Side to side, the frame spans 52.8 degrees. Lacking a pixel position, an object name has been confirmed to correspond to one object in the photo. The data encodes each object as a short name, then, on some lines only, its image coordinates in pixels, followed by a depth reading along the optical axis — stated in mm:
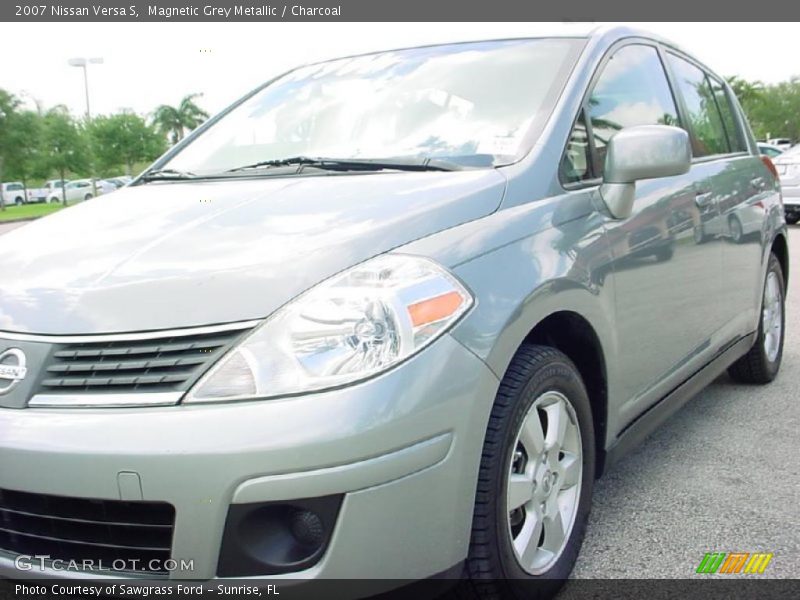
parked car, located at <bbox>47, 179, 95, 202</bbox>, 46406
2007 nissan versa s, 1682
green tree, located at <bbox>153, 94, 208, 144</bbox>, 40094
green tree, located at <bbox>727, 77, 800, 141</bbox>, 71625
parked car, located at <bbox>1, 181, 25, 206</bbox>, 48544
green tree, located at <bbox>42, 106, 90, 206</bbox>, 40188
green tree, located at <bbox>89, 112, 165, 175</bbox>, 41500
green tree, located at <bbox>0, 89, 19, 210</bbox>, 35094
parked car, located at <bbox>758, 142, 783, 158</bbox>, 16606
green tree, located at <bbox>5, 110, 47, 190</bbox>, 35688
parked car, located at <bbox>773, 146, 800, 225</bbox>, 13359
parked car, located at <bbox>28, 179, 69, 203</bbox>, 50744
